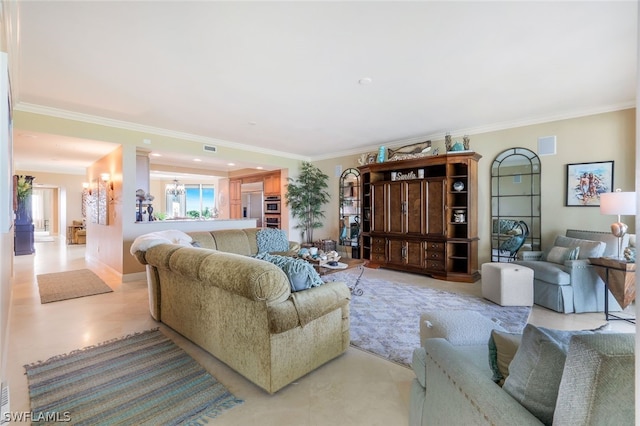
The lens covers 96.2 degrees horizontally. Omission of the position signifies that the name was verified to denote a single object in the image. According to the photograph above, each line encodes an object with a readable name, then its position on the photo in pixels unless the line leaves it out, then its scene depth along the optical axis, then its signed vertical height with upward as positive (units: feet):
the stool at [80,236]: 31.53 -2.62
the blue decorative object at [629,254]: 9.92 -1.76
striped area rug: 5.70 -4.00
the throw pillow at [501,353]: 3.49 -1.84
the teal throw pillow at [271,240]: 16.96 -1.84
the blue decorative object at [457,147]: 16.02 +3.39
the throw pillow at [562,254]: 11.69 -2.05
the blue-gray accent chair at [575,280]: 11.03 -2.92
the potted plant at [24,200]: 23.98 +1.18
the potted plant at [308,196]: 23.76 +1.11
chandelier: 40.01 +2.96
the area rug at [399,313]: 8.50 -4.02
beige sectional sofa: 6.06 -2.53
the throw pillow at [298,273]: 6.81 -1.55
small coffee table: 11.79 -2.53
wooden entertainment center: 16.16 -0.50
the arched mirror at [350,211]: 22.31 -0.18
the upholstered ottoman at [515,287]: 11.65 -3.26
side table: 9.53 -2.53
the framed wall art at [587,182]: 13.25 +1.11
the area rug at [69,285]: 13.25 -3.79
